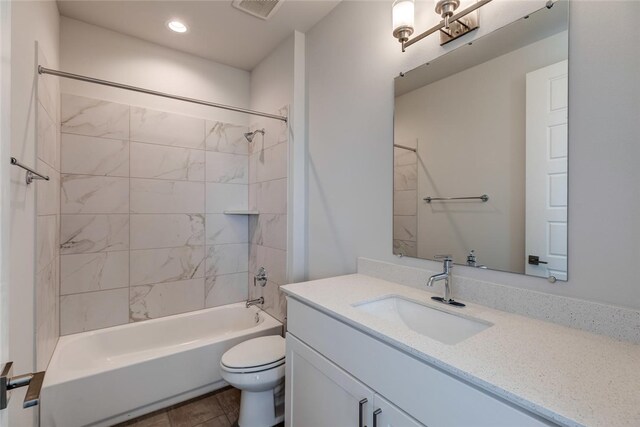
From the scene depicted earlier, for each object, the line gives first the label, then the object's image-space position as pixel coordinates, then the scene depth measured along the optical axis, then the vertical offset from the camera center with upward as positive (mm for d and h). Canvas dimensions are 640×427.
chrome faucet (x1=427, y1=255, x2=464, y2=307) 1232 -281
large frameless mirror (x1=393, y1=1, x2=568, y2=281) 1036 +258
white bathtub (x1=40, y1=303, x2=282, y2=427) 1643 -1024
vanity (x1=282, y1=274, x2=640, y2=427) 627 -402
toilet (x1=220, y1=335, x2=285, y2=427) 1651 -945
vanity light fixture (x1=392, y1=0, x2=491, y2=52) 1200 +832
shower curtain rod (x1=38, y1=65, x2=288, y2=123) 1562 +756
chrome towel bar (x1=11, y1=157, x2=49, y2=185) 1333 +159
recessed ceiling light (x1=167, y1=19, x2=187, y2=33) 2160 +1392
